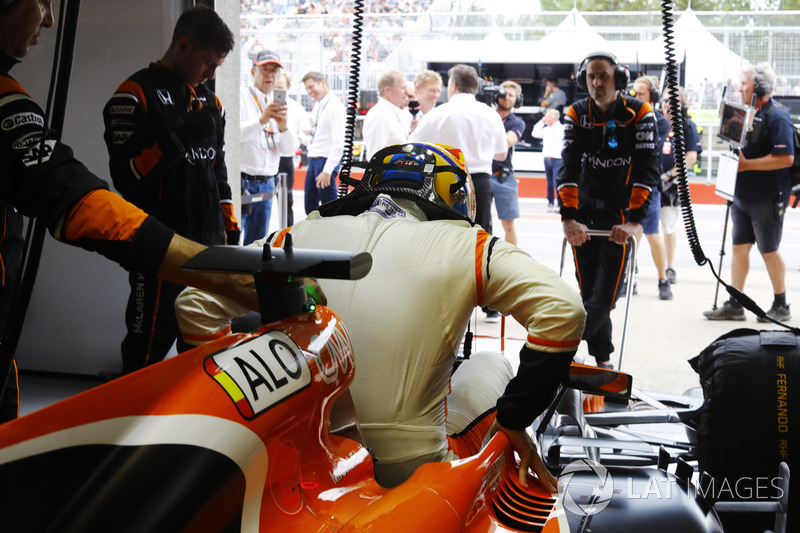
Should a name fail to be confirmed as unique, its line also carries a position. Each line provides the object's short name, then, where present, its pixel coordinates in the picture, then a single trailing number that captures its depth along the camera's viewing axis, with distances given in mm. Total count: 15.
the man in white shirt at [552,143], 12352
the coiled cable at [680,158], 2633
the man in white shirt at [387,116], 6863
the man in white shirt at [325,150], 7863
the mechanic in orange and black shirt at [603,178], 4438
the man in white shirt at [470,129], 6035
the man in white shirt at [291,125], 7899
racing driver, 1696
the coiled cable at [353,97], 2615
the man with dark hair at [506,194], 6836
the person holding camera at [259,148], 6383
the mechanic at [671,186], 7305
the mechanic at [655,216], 6711
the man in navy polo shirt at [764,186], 5980
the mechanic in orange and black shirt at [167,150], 3164
